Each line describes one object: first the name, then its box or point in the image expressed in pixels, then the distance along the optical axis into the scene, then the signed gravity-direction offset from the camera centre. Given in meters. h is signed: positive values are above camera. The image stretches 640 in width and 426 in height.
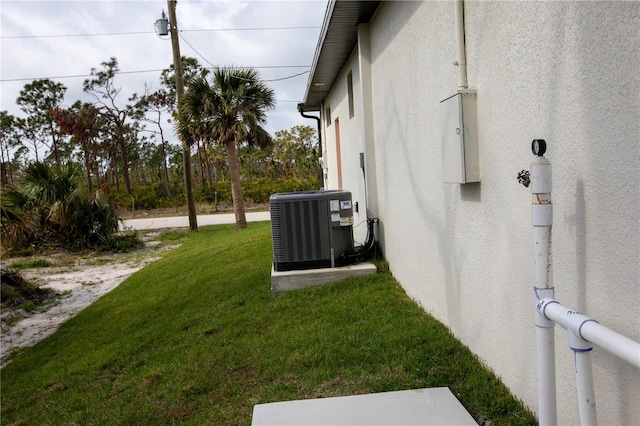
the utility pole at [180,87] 16.22 +3.53
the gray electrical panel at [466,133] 2.85 +0.25
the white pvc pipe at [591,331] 1.34 -0.51
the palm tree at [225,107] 14.73 +2.56
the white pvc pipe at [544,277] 1.88 -0.43
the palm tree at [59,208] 13.73 -0.26
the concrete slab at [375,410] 2.54 -1.28
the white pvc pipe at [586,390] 1.61 -0.74
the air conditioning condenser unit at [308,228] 5.67 -0.51
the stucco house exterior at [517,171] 1.64 -0.02
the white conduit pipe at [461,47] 2.92 +0.78
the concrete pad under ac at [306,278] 5.59 -1.08
